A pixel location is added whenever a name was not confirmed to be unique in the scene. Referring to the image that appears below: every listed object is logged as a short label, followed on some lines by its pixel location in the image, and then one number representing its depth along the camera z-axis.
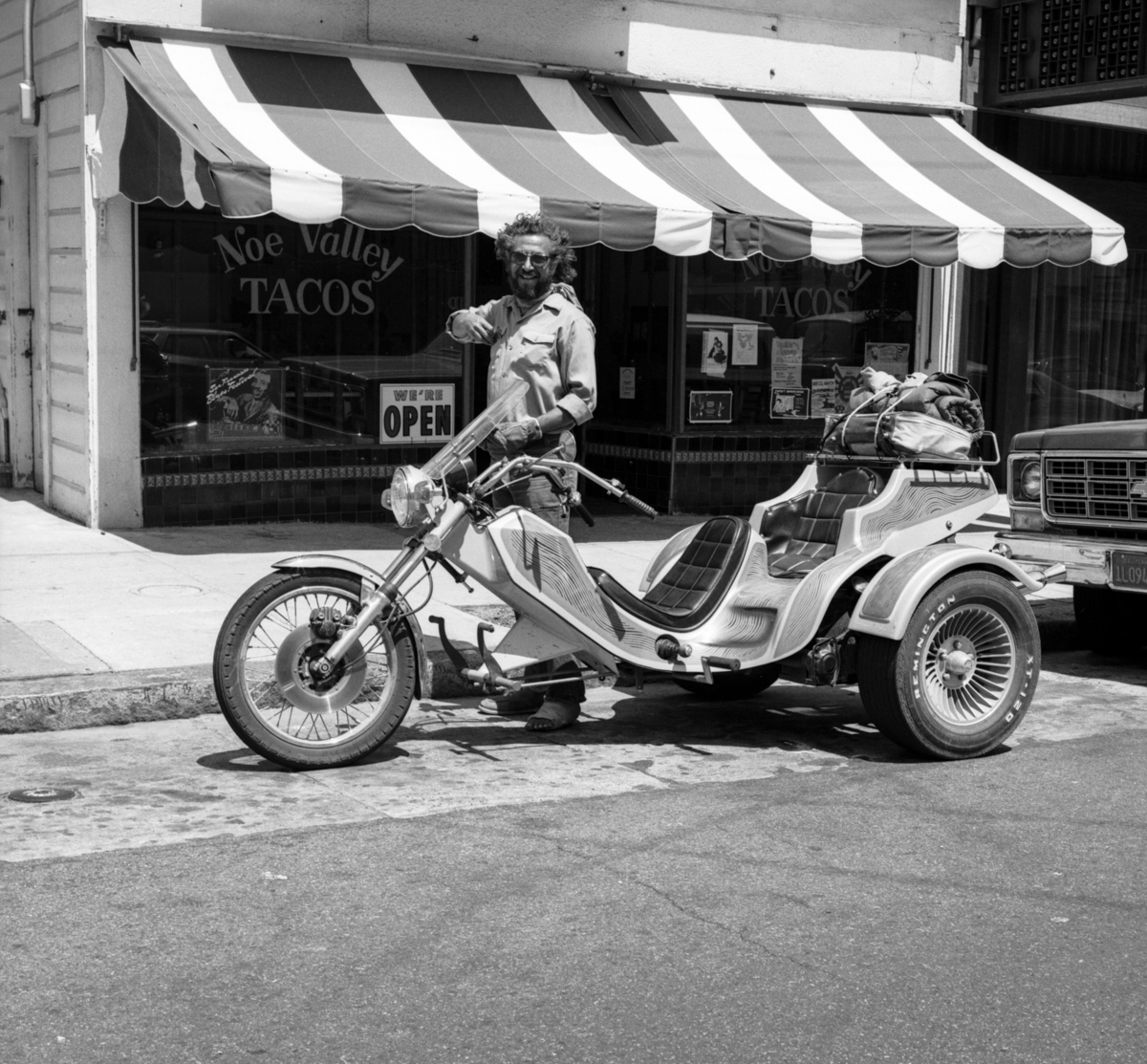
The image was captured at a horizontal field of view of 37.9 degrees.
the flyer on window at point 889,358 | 13.67
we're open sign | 11.95
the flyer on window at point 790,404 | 13.25
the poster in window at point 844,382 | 13.52
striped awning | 9.45
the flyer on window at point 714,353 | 12.96
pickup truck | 8.00
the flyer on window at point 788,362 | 13.24
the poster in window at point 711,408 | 12.94
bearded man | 6.73
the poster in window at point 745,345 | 13.07
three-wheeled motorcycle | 5.90
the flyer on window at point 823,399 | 13.42
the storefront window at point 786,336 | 12.95
